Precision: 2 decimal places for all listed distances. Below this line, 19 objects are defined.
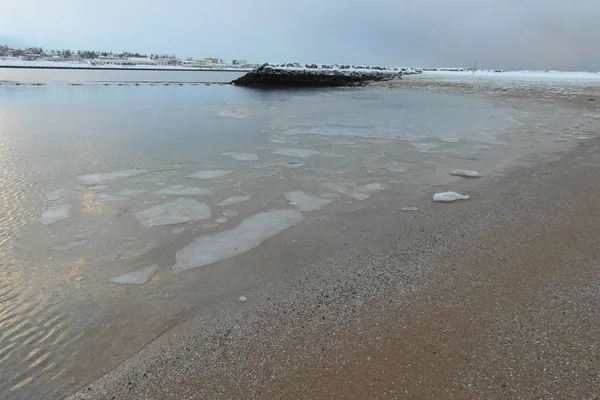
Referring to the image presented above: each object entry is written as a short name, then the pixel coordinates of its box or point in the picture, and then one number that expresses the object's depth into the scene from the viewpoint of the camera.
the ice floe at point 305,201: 4.29
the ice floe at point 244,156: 6.50
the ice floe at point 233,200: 4.36
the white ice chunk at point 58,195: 4.39
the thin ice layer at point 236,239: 3.12
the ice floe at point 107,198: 4.35
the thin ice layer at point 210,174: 5.40
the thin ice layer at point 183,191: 4.64
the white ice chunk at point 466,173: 5.46
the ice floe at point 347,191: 4.64
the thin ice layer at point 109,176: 5.13
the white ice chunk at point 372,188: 4.87
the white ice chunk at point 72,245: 3.20
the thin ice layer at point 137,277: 2.75
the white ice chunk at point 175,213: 3.82
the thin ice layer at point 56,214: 3.77
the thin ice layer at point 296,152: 6.81
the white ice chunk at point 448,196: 4.45
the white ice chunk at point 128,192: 4.56
